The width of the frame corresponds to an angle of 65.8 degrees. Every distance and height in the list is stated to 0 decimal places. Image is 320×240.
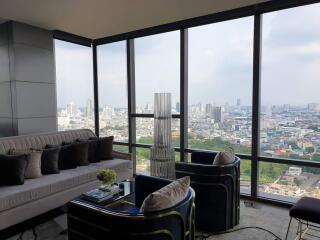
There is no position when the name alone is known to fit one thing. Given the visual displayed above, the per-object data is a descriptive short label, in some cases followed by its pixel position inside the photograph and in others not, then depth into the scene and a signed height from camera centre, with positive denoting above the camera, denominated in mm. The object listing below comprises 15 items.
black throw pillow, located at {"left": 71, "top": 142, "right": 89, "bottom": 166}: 3814 -695
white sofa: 2682 -977
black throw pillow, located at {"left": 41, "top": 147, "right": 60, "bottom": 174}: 3396 -742
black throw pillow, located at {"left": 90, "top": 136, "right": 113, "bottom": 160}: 4262 -707
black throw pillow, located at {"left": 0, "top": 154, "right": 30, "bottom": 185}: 2869 -719
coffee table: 1888 -878
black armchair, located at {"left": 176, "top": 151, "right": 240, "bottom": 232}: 2770 -980
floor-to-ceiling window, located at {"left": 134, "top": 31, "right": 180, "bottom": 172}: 4426 +546
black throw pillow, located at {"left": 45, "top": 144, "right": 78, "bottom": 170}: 3682 -763
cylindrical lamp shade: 3635 -520
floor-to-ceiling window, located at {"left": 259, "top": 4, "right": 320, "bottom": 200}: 3354 +81
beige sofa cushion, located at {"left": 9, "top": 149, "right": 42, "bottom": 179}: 3170 -722
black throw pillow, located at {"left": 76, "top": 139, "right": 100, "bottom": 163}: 4117 -715
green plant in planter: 2756 -768
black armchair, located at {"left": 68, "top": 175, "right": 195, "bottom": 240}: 1705 -850
